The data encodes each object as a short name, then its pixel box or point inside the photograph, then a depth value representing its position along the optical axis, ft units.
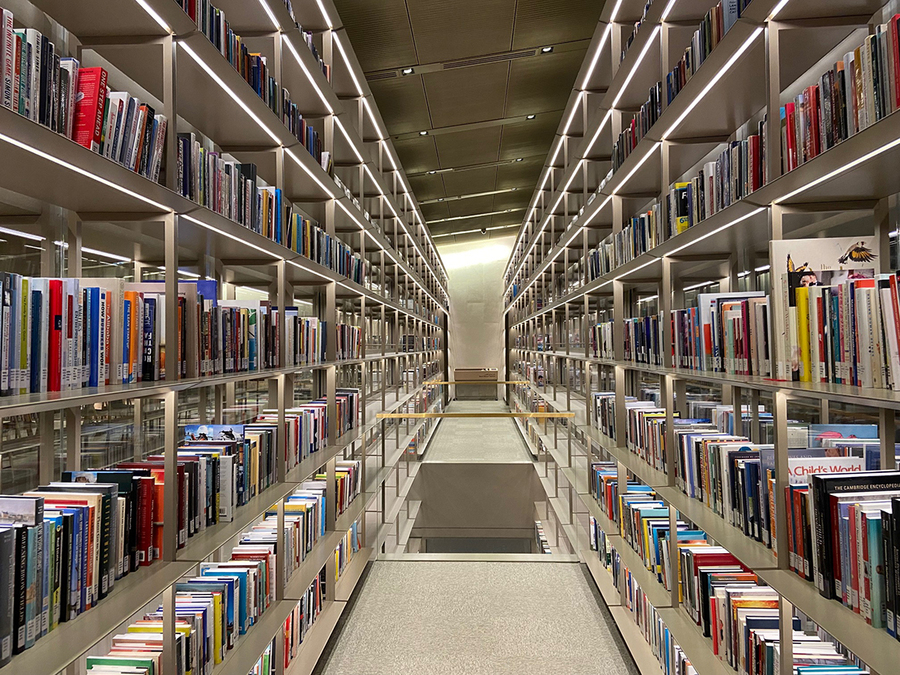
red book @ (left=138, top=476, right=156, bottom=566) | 4.63
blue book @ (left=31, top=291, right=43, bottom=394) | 3.72
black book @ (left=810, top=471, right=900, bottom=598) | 3.88
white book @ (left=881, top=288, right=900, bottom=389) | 3.55
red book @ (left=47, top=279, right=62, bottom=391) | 3.86
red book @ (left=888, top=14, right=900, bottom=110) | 3.53
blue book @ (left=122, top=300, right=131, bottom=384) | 4.58
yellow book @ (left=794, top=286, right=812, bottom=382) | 4.27
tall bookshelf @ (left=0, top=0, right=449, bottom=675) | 4.07
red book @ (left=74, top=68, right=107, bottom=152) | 4.17
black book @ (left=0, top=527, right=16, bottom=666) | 3.21
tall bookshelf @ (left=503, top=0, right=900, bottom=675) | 4.08
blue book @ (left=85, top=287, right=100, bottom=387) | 4.25
